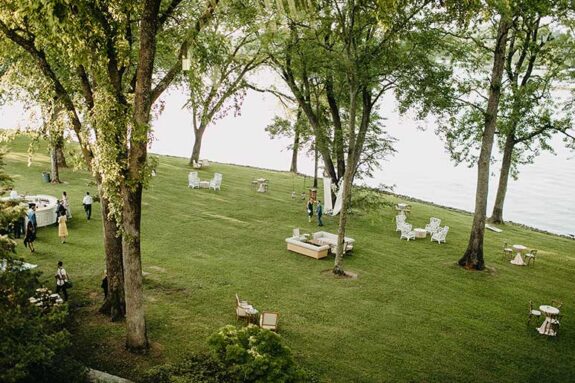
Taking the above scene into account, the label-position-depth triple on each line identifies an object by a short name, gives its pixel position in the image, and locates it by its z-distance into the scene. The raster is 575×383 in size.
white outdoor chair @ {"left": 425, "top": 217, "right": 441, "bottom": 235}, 24.31
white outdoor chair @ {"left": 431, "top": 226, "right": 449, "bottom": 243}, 23.53
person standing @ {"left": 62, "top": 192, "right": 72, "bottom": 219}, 20.10
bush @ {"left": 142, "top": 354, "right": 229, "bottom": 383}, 9.45
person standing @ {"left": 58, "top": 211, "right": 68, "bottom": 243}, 18.38
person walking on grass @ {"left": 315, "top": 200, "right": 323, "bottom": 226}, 24.53
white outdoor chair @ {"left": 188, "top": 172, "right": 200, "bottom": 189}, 29.97
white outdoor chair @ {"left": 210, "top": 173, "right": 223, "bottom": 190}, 30.27
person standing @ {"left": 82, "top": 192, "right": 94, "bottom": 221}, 21.12
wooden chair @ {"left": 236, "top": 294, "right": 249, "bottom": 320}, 13.40
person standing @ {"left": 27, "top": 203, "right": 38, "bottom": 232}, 17.60
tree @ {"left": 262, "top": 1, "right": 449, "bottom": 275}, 16.61
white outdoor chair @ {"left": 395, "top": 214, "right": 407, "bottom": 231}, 24.14
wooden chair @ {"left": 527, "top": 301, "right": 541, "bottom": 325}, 14.79
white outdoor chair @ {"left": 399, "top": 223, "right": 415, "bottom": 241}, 23.58
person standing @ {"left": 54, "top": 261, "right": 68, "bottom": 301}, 13.66
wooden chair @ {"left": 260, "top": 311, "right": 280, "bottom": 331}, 12.90
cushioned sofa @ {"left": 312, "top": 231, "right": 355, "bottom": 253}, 20.71
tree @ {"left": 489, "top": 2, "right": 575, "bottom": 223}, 20.88
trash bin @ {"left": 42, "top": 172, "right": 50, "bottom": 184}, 26.50
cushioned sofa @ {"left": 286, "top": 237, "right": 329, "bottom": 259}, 19.80
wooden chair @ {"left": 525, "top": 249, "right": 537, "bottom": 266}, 21.58
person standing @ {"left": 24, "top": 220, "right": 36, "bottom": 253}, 17.17
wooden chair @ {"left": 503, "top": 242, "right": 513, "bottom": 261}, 22.23
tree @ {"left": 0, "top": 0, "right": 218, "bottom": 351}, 9.95
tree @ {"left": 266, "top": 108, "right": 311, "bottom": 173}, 28.77
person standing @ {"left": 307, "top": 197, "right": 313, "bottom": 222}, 25.06
